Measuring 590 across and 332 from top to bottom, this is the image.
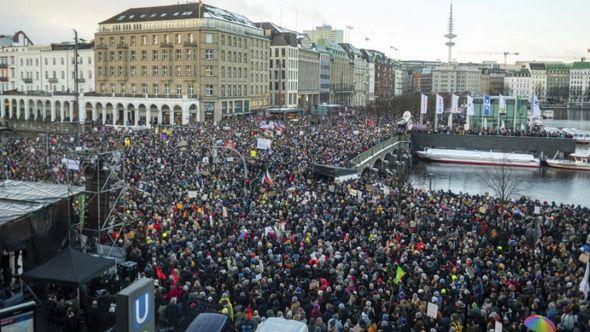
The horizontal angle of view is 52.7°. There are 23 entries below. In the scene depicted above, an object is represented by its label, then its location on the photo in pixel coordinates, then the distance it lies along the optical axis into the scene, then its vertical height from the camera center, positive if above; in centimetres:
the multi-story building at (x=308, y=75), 11319 +609
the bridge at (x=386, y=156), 4838 -487
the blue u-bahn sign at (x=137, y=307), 1076 -375
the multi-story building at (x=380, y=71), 18018 +1116
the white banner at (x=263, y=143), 3608 -231
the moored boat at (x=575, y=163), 6950 -642
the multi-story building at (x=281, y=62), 10375 +750
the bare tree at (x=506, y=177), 5120 -729
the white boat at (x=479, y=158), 7075 -617
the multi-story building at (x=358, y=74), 15642 +873
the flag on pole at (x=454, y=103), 7176 +40
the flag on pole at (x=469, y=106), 7212 +11
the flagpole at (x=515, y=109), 8175 -30
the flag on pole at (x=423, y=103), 6843 +40
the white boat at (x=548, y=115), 15915 -195
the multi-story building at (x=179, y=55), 7700 +657
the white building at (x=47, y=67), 9181 +570
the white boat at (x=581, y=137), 8956 -451
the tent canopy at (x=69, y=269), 1483 -424
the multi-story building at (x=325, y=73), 12862 +721
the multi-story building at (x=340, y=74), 13750 +768
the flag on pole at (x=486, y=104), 6825 +35
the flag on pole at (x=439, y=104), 6969 +30
